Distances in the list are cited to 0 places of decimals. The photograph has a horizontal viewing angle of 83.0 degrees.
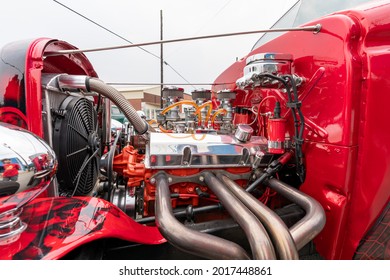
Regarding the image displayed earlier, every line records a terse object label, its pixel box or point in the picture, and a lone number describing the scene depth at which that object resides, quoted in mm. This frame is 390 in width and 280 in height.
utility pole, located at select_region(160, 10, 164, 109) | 10936
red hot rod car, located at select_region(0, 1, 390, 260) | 811
